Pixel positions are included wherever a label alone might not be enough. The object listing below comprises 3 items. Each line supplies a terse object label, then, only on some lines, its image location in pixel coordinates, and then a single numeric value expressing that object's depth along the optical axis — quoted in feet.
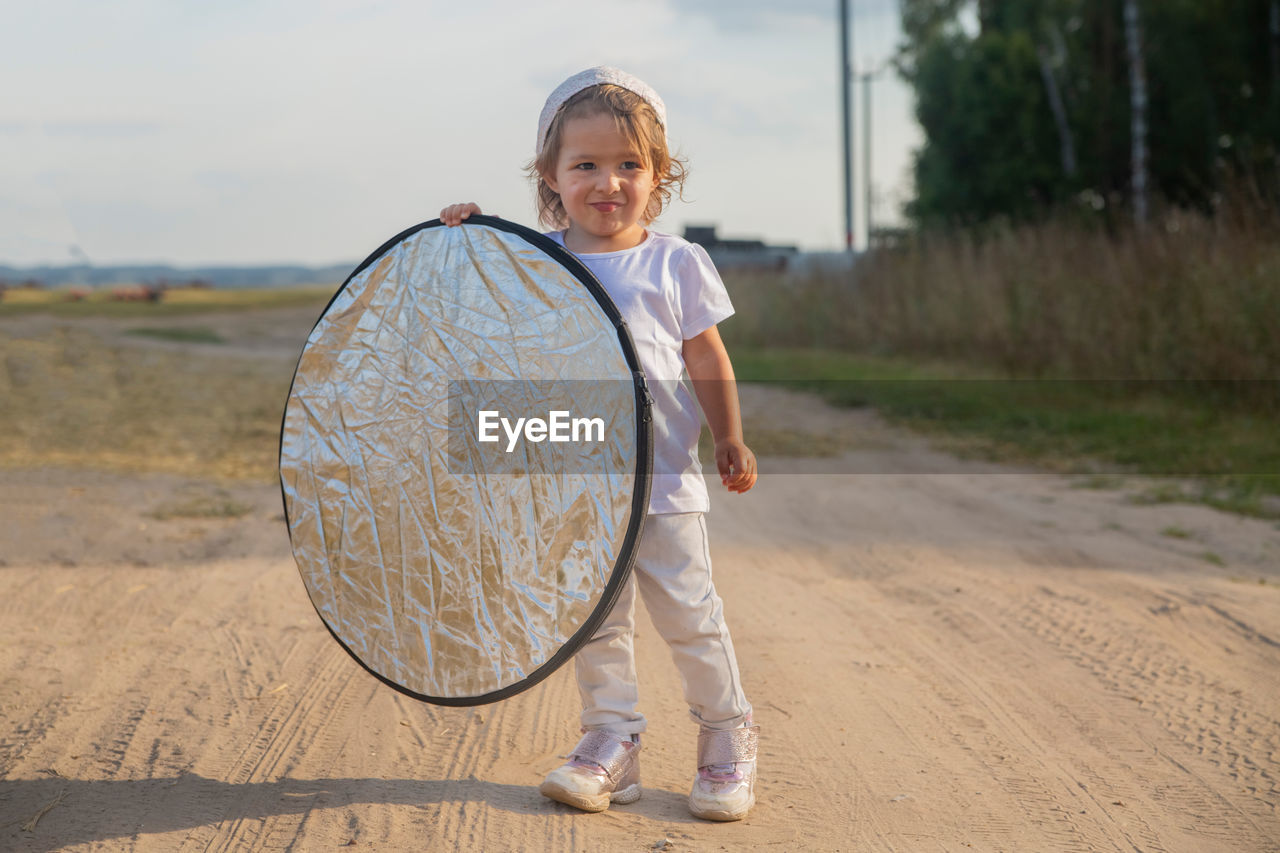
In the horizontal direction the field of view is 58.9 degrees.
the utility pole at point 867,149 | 81.17
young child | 7.91
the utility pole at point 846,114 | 59.88
